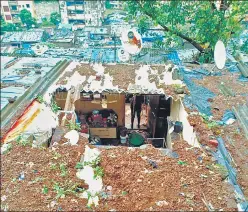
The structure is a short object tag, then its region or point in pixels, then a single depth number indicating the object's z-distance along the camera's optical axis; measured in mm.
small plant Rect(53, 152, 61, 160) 5180
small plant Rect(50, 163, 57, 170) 4875
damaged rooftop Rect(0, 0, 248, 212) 4395
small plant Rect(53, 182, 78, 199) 4320
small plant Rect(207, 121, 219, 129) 6471
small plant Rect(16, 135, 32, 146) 5397
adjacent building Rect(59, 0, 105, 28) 49916
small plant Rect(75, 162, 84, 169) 4953
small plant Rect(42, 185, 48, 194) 4332
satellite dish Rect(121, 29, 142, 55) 10602
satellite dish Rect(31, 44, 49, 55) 12484
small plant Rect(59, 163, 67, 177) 4754
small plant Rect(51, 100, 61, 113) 7057
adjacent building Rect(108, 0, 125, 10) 62250
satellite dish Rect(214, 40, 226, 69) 9484
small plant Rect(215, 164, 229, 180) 4816
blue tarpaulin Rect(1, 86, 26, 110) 6211
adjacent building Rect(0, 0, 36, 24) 51188
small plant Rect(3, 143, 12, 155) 5123
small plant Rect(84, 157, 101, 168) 5043
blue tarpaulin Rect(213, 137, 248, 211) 4297
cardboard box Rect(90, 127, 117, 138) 11414
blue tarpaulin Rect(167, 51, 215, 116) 7324
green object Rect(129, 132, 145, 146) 10672
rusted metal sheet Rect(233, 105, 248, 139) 6641
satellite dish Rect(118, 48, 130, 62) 11383
